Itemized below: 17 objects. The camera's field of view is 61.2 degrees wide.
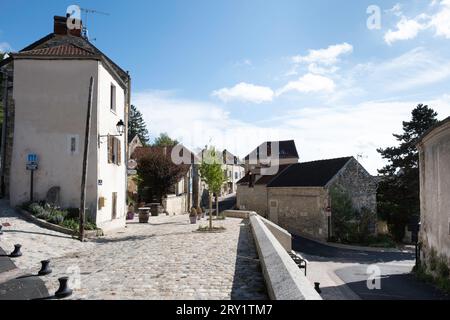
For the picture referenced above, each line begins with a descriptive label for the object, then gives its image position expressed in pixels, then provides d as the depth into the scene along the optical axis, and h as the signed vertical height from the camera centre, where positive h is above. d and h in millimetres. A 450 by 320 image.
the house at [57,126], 16141 +2466
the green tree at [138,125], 77825 +12325
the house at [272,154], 58156 +4970
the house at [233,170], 69075 +2960
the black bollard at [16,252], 9695 -1758
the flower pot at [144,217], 22891 -1963
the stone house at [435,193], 15961 -274
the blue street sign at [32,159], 15984 +1029
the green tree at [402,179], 34500 +710
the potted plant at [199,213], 24375 -1800
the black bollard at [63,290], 6227 -1750
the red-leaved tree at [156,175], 33344 +824
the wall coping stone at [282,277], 4590 -1329
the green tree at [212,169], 17984 +757
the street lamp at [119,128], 16125 +2391
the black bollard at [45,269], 8172 -1846
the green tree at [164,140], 69856 +8307
